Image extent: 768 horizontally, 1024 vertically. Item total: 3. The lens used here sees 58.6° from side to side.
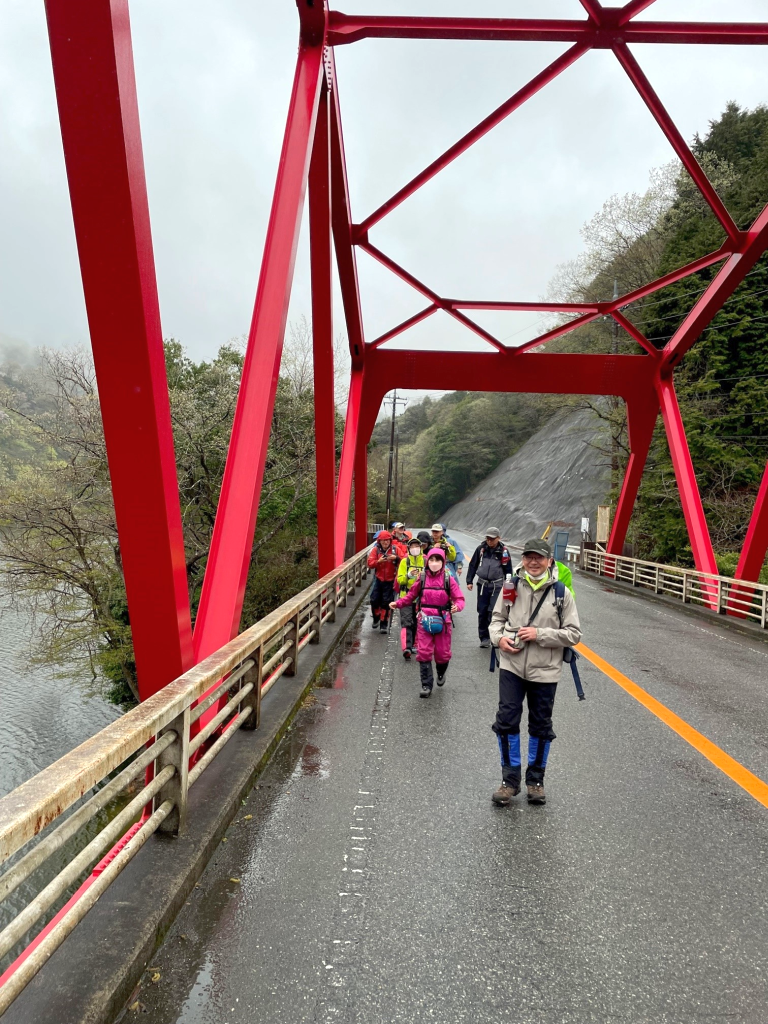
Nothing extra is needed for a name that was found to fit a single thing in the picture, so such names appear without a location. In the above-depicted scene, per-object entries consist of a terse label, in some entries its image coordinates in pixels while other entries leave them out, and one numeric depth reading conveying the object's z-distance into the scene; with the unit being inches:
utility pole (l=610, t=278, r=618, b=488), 1168.2
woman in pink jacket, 270.7
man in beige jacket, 166.4
